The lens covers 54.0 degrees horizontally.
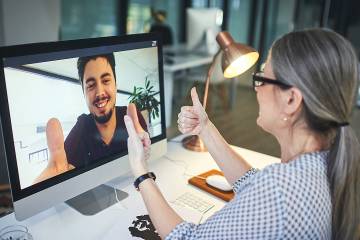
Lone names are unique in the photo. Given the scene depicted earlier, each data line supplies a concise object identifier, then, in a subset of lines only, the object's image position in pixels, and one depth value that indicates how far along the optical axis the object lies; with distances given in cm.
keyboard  113
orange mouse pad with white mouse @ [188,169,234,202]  120
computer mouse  122
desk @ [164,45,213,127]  360
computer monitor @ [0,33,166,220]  85
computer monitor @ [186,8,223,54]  393
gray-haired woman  72
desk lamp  136
